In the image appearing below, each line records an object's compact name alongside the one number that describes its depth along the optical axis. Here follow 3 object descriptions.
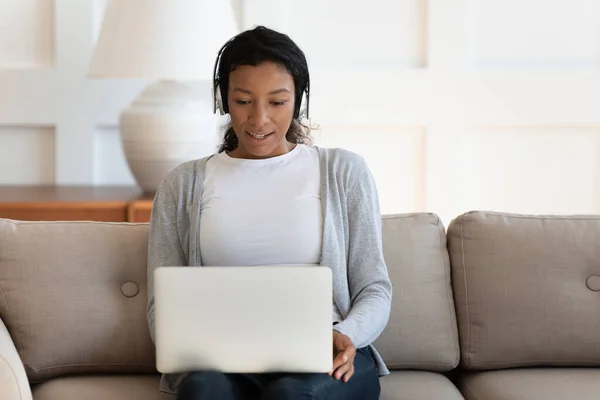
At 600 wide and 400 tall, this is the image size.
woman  3.25
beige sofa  3.39
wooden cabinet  4.23
